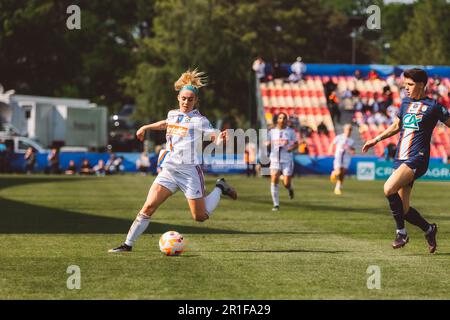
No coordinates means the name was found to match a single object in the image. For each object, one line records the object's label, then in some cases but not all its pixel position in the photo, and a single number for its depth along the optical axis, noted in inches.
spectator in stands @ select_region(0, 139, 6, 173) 1952.5
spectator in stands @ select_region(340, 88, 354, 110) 2316.7
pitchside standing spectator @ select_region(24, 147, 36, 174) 1943.9
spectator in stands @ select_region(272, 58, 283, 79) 2321.6
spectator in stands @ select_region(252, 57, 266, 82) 2304.4
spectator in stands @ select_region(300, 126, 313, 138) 2192.4
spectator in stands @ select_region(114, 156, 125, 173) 2044.4
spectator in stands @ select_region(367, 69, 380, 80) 2343.8
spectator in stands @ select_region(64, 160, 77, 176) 1995.6
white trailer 2206.0
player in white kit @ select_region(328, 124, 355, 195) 1309.4
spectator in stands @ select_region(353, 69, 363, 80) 2337.6
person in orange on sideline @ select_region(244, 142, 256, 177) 1911.9
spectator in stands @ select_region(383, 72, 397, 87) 2354.6
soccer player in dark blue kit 542.6
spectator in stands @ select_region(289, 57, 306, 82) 2331.4
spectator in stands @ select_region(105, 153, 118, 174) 2011.6
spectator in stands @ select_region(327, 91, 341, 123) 2289.6
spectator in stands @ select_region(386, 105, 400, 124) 2252.7
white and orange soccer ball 523.5
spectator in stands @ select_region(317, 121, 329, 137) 2212.1
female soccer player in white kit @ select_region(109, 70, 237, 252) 529.3
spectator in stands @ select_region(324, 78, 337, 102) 2329.0
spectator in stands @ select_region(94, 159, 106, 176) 2004.2
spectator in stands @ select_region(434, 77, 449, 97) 2314.2
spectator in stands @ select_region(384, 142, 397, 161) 1897.1
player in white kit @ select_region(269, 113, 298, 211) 962.1
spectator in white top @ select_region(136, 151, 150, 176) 1958.7
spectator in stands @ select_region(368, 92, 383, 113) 2288.4
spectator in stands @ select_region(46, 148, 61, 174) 1952.5
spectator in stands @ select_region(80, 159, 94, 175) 1990.7
